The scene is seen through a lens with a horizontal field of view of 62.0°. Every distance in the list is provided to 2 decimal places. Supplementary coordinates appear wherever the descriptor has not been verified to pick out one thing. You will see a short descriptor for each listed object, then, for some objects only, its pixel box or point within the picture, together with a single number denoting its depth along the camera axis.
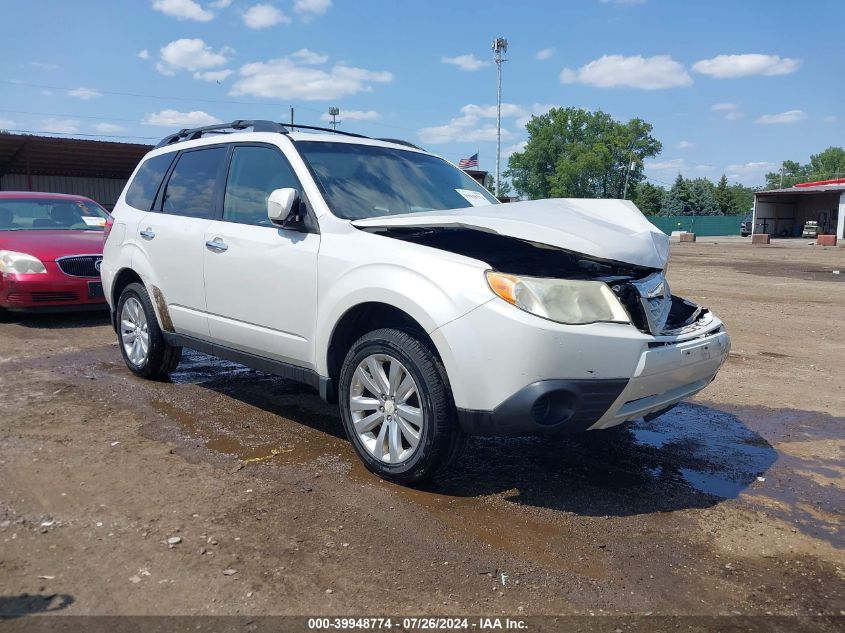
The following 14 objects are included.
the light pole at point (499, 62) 61.34
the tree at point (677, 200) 91.75
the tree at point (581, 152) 100.44
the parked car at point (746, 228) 56.50
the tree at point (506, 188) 111.28
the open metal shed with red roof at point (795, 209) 53.28
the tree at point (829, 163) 137.12
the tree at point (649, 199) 92.56
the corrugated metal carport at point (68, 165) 22.48
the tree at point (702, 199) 91.75
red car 8.03
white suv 3.26
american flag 23.73
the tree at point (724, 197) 93.94
